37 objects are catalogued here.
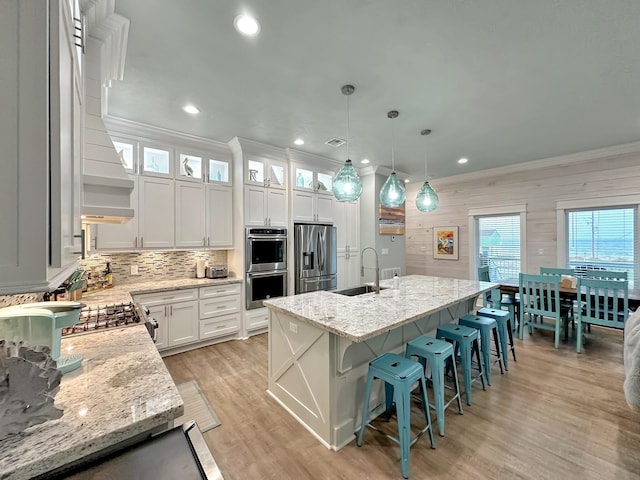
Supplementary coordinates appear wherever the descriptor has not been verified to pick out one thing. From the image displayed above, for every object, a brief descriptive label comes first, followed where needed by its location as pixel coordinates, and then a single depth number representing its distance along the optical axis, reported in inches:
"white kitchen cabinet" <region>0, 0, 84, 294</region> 25.8
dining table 128.0
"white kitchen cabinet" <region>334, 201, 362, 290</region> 198.2
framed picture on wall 236.5
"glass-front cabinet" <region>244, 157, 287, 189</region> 156.5
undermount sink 115.6
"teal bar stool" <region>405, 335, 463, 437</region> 77.4
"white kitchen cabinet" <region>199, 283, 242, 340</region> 142.2
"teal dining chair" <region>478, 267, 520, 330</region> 158.3
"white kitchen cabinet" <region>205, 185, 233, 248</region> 152.6
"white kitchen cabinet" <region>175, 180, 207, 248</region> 142.9
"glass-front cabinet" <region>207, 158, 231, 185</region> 154.8
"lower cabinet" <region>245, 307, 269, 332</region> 155.7
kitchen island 74.3
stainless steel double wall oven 153.6
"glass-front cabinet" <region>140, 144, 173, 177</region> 133.6
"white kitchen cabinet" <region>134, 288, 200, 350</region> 127.3
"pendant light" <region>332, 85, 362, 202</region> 107.2
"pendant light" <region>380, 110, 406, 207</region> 121.1
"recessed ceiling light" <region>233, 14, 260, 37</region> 68.2
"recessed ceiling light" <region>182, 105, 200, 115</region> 112.9
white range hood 65.6
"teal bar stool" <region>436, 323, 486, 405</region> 92.8
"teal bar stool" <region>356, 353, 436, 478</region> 66.4
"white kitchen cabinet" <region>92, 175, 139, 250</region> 120.3
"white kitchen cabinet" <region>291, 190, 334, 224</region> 173.4
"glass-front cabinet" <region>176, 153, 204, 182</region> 144.3
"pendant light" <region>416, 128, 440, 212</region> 133.9
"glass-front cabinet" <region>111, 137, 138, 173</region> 128.0
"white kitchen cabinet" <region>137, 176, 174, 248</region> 131.9
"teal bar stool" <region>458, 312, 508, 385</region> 105.0
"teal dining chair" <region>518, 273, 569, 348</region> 137.4
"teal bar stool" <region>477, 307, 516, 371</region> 115.3
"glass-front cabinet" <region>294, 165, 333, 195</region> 177.2
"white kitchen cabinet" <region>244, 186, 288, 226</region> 154.9
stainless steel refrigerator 171.0
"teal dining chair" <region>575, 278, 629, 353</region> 124.1
